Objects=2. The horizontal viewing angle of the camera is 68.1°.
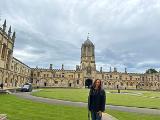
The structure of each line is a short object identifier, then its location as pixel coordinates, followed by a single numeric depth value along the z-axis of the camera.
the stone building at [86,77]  58.75
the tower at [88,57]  59.28
